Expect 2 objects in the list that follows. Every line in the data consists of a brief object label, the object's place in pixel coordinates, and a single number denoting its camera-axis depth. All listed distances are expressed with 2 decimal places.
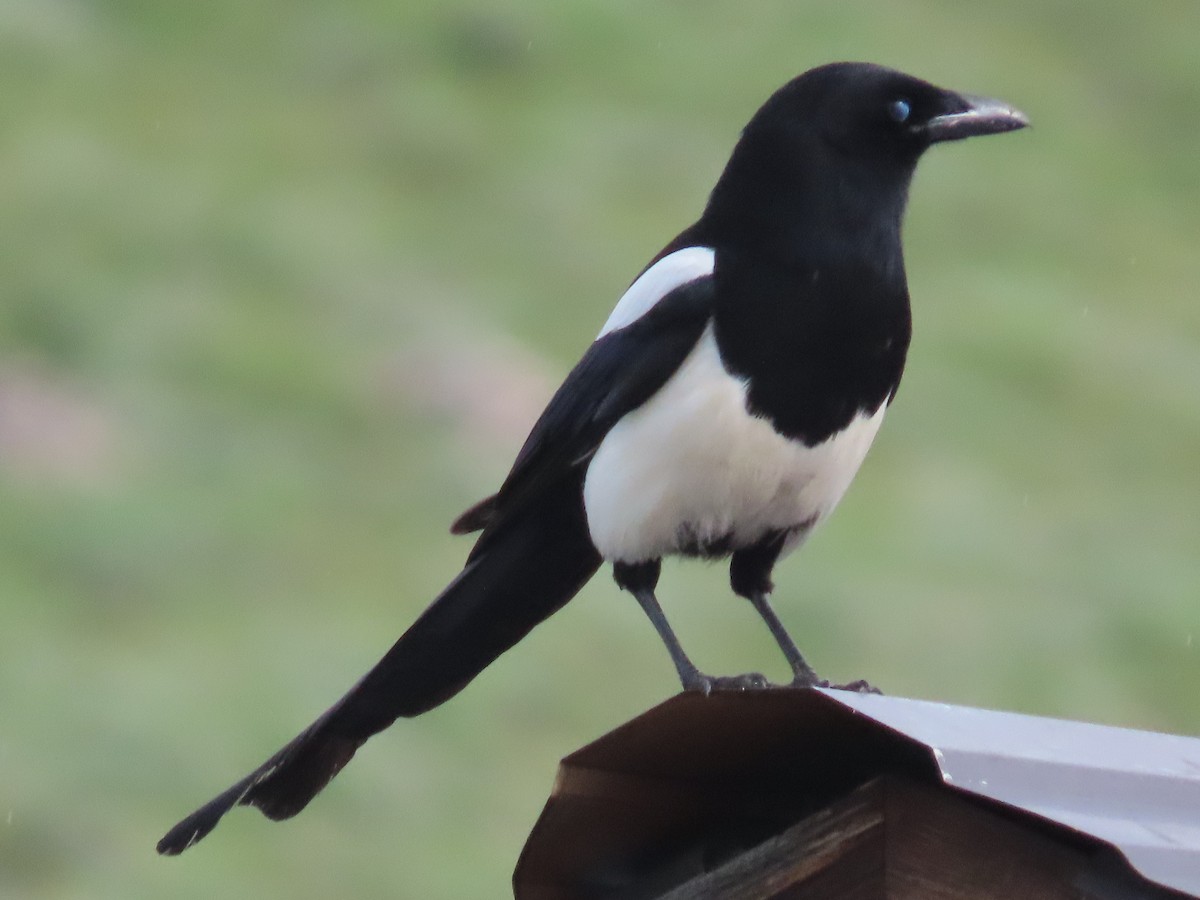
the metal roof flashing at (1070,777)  5.51
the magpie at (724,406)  5.74
